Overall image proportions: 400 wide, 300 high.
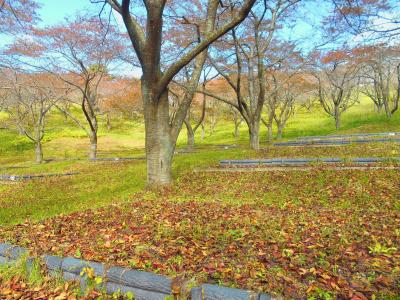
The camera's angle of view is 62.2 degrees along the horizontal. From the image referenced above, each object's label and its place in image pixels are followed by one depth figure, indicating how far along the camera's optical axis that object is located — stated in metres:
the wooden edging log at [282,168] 10.37
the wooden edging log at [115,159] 23.91
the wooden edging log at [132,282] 3.26
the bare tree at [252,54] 16.62
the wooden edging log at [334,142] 17.69
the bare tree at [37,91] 23.42
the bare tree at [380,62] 25.56
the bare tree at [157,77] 8.48
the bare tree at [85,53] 20.77
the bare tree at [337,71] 24.05
